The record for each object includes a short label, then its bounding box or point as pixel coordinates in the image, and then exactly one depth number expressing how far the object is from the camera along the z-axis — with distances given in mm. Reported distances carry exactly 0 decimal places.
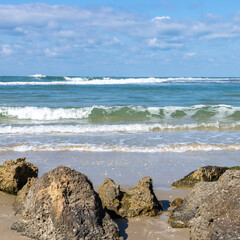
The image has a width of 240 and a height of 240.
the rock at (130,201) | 4859
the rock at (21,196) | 5030
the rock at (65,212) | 3939
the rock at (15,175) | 5660
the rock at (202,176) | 6102
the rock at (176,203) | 5278
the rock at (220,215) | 3480
